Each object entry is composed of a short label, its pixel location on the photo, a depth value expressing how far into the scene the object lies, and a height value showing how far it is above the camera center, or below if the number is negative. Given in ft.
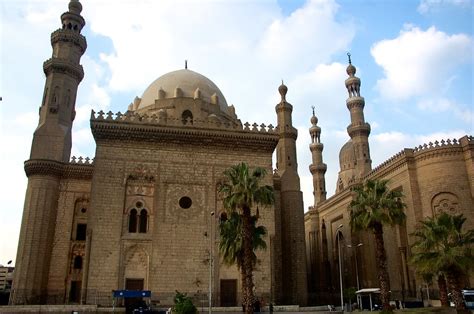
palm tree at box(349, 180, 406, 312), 62.89 +11.27
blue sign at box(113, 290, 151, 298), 66.95 -0.21
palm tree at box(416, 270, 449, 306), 64.73 +1.38
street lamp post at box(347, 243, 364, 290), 110.37 +10.04
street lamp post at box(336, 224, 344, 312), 128.38 +16.95
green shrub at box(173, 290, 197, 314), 57.88 -2.07
